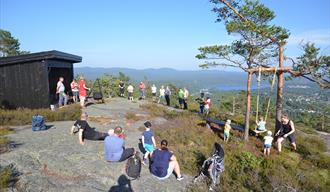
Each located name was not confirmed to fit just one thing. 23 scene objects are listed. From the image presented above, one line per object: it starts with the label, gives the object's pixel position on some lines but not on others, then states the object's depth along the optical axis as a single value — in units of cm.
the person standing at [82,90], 1756
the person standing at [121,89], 2623
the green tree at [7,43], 4303
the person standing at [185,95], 2257
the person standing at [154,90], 2606
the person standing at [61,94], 1744
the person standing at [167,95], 2380
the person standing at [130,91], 2492
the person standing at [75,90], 1957
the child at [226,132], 1320
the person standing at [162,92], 2465
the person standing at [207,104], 1997
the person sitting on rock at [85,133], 1080
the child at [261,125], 1424
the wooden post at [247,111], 1355
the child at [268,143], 1166
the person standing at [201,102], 2058
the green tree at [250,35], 1266
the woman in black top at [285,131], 1201
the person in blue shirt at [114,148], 946
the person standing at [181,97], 2263
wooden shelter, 1703
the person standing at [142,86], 2573
